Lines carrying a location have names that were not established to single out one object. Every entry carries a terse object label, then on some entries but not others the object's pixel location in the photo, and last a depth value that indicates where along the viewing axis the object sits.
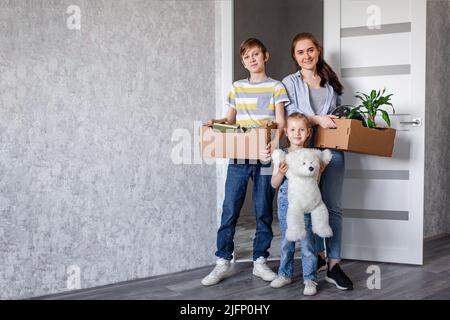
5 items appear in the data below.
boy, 2.69
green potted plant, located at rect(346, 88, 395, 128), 2.65
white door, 3.10
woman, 2.72
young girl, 2.53
